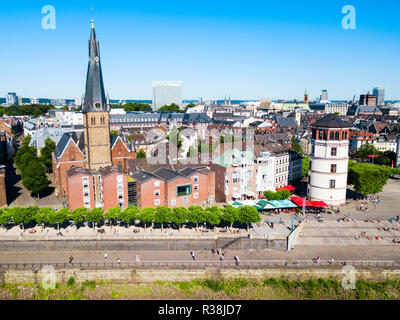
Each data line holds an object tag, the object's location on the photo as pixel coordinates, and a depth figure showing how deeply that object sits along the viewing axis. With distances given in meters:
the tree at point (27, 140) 99.35
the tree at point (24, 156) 72.25
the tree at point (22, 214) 46.19
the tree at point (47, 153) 83.44
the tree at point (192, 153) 85.26
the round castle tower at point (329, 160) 57.91
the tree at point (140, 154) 88.69
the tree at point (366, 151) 99.31
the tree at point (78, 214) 46.84
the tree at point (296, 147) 97.93
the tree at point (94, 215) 46.91
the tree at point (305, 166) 76.00
